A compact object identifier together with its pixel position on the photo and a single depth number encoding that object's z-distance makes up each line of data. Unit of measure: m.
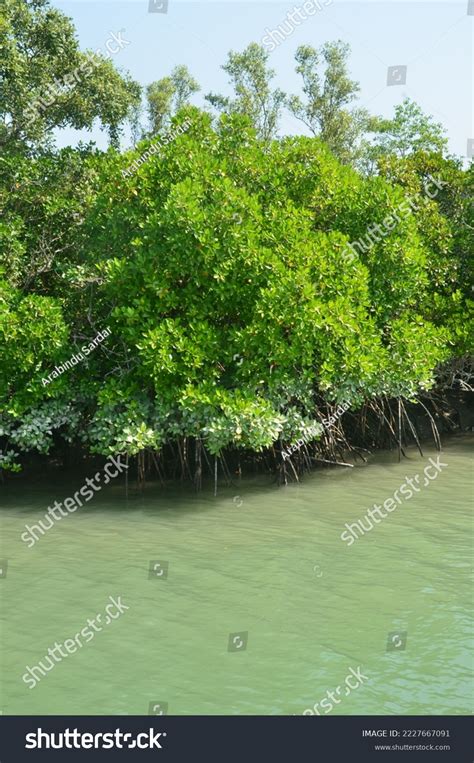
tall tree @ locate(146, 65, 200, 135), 45.72
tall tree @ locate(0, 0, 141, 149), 16.48
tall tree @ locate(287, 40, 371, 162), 42.25
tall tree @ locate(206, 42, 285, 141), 43.25
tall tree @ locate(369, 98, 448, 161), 35.78
